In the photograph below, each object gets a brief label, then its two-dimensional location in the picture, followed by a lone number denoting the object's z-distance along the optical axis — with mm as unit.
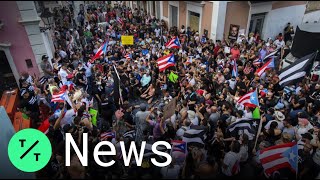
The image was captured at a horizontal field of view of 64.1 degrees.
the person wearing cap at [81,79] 10859
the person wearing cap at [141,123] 7399
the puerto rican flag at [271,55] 11117
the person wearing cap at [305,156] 5484
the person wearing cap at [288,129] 6387
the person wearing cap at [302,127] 6488
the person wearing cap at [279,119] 6750
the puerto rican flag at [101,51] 11203
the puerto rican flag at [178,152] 5602
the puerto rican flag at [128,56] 12212
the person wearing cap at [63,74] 10445
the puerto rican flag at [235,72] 9659
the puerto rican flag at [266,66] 9391
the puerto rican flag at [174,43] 12500
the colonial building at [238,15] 15812
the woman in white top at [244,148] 5754
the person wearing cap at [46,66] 11508
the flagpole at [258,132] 6548
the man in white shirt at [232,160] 5453
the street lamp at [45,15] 11795
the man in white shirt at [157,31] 17753
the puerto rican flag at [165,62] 10165
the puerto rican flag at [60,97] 7773
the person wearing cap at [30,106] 7904
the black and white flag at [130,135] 6681
